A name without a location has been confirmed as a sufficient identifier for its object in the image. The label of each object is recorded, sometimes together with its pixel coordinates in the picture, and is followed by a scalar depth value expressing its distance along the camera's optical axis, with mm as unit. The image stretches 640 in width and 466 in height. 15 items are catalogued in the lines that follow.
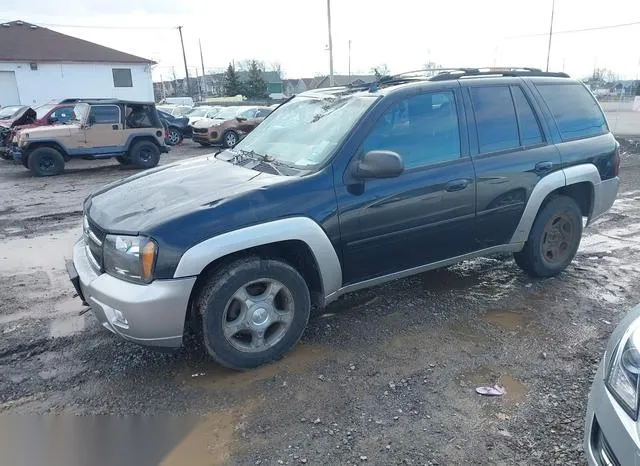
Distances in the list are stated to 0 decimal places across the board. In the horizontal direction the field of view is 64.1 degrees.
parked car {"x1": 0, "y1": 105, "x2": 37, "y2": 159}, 13734
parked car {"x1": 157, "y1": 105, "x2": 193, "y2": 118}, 26633
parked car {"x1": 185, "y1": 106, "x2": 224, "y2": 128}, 22719
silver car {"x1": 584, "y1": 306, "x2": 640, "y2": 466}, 1876
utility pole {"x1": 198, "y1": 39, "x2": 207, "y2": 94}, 74931
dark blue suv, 3107
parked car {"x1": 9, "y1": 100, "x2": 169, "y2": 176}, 12516
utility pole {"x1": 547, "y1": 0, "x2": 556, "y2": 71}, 37962
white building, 29500
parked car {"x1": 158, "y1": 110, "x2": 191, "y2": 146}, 20969
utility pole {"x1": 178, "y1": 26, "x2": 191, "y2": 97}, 55219
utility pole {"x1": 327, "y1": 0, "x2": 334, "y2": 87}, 30275
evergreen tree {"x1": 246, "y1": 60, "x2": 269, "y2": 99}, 56969
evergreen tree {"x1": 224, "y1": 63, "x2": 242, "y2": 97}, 56969
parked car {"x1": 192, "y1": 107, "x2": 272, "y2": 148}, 19156
